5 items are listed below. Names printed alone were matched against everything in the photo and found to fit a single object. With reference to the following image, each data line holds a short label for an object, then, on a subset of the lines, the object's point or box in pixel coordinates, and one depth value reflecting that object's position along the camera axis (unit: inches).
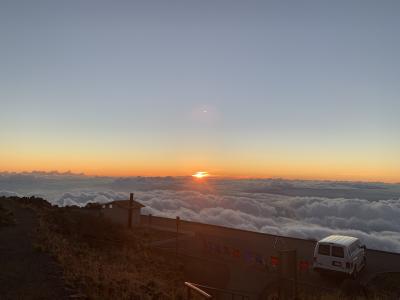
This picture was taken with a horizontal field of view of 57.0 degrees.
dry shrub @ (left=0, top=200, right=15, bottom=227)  813.2
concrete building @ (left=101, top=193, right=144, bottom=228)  1288.1
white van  659.4
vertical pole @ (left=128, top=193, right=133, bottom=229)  1274.6
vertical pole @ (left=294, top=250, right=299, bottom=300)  388.4
